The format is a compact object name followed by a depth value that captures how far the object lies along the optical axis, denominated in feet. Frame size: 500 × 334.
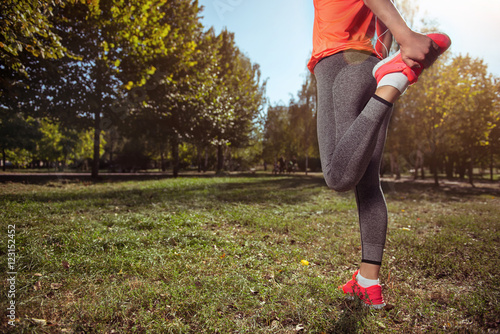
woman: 4.65
